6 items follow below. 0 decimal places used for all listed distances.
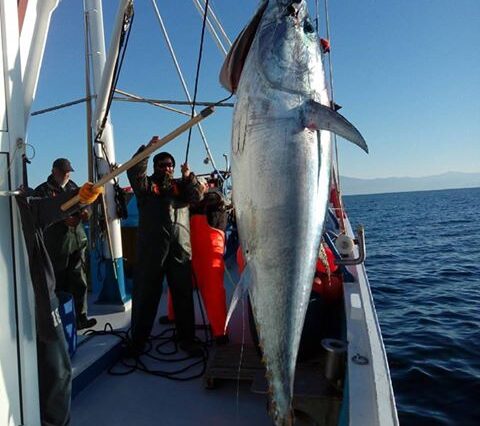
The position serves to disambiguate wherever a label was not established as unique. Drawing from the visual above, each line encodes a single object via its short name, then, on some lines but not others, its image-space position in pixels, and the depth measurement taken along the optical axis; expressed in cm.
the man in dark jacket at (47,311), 202
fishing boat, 198
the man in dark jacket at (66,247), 470
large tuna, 129
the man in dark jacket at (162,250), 387
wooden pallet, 322
